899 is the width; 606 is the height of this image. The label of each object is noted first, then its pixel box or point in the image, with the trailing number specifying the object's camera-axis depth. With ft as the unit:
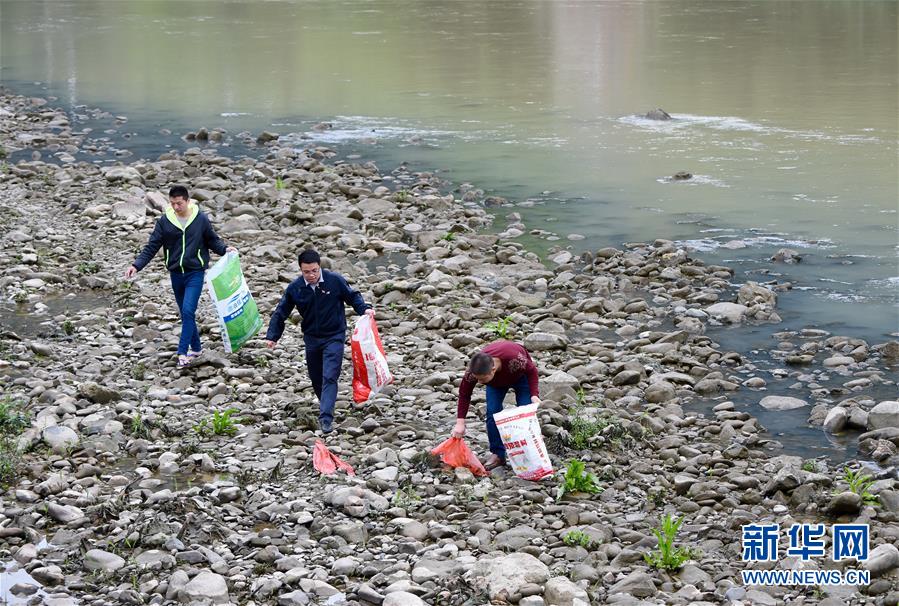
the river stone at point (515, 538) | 55.77
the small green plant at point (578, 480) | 62.28
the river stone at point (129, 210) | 120.37
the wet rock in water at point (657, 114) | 186.60
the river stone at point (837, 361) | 85.76
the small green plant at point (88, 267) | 101.91
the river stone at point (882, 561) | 53.16
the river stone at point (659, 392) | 78.28
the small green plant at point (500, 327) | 89.80
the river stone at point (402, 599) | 49.49
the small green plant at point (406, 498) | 60.08
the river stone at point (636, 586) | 51.49
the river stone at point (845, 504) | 59.93
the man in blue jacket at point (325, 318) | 70.13
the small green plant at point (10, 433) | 61.93
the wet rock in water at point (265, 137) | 172.42
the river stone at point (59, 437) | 65.57
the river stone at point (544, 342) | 87.51
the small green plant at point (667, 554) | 54.24
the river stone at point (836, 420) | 73.87
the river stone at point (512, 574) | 51.11
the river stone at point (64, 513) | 57.77
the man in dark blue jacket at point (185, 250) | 80.12
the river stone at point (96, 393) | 72.43
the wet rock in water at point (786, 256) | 111.75
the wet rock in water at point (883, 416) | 72.79
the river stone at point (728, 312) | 95.45
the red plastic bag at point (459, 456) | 64.28
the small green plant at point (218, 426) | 69.26
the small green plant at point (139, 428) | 68.23
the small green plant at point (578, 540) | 56.24
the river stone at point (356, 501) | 58.80
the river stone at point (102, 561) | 53.08
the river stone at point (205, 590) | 50.31
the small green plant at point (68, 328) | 86.70
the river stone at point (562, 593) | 50.39
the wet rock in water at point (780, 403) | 78.38
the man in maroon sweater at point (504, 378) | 62.80
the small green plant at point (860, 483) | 61.36
